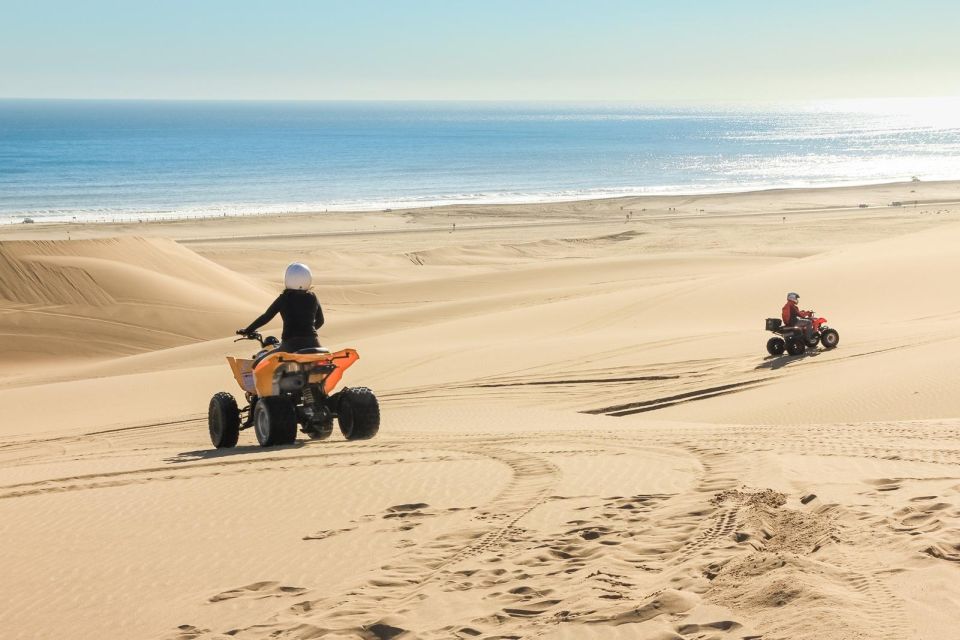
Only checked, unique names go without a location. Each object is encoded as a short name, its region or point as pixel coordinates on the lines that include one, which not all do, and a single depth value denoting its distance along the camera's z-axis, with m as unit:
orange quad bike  16.84
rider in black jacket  16.75
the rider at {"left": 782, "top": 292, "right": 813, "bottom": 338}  29.12
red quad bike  29.09
